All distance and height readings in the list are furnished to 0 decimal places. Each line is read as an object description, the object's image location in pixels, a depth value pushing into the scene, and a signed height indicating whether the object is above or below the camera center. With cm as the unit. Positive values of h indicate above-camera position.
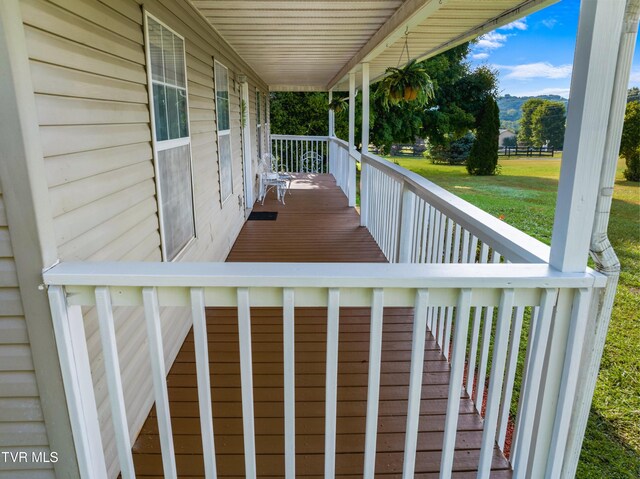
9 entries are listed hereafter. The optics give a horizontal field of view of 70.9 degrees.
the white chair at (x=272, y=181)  912 -111
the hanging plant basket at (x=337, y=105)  1016 +46
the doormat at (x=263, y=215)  728 -146
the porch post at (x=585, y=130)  130 -1
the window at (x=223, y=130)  502 -5
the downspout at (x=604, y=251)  131 -39
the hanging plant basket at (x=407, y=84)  415 +39
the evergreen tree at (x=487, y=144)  1739 -65
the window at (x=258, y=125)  941 +2
